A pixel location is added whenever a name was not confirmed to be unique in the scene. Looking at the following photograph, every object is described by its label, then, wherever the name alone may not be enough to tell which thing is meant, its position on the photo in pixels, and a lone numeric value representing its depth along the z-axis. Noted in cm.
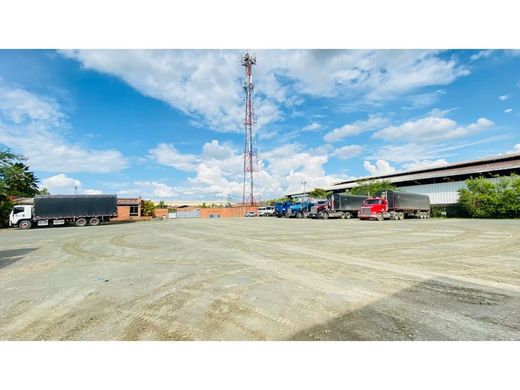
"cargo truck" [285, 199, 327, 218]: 3759
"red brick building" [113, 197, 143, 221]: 4872
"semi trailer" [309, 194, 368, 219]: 3319
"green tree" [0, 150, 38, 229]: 3025
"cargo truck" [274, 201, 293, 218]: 4228
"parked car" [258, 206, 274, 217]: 5172
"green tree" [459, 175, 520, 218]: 2824
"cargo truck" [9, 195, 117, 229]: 2750
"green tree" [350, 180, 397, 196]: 4378
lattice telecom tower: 4901
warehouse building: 3491
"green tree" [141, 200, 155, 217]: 5419
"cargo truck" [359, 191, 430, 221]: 2745
